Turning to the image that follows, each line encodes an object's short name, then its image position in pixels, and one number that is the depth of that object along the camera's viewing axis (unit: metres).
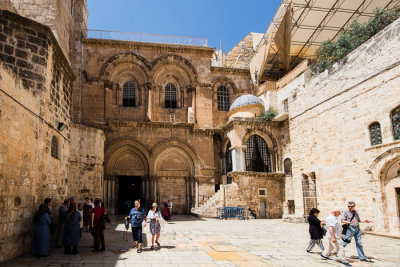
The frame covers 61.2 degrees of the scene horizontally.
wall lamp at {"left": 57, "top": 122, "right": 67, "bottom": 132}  9.96
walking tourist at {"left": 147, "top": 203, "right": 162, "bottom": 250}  8.88
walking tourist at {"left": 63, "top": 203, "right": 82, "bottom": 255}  8.08
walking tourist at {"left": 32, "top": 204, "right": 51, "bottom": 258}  7.39
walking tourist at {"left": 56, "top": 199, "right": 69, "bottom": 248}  8.86
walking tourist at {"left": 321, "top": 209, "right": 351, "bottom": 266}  7.66
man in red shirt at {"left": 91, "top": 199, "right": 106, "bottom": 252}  8.39
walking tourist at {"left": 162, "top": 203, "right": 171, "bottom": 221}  16.00
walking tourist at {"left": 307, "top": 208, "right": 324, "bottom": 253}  8.05
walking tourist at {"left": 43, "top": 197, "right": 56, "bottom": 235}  7.94
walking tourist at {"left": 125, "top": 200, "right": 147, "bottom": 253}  8.42
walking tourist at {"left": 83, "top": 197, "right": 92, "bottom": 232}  11.75
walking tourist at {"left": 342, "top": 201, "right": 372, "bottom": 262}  7.63
